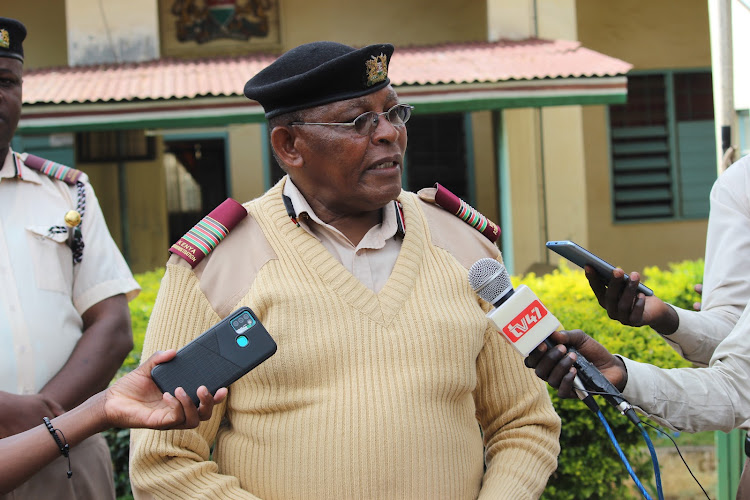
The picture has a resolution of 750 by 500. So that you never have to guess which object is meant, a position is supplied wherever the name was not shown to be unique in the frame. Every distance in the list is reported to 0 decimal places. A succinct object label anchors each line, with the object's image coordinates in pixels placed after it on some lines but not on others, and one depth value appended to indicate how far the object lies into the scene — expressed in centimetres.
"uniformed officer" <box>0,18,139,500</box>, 255
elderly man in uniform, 209
